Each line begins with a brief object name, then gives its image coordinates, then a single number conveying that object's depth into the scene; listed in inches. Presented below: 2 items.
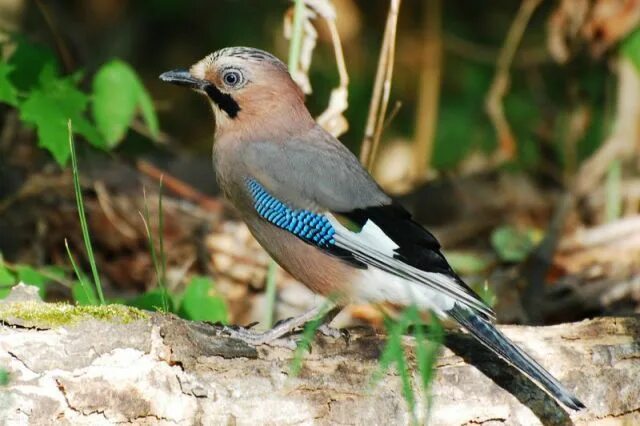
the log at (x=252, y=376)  233.0
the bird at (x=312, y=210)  282.5
